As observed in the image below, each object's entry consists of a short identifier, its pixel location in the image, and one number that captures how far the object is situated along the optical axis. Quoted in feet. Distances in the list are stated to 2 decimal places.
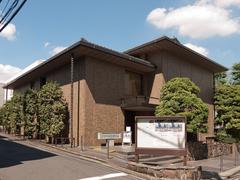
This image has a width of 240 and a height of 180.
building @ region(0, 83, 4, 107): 116.79
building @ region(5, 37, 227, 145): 49.74
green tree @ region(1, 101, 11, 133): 70.87
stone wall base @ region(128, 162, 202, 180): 27.09
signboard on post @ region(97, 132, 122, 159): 34.56
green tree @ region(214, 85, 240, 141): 65.35
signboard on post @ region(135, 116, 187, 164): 29.17
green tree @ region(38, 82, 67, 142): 49.21
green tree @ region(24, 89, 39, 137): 55.05
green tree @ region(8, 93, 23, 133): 61.83
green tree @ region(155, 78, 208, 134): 46.76
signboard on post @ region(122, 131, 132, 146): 49.32
